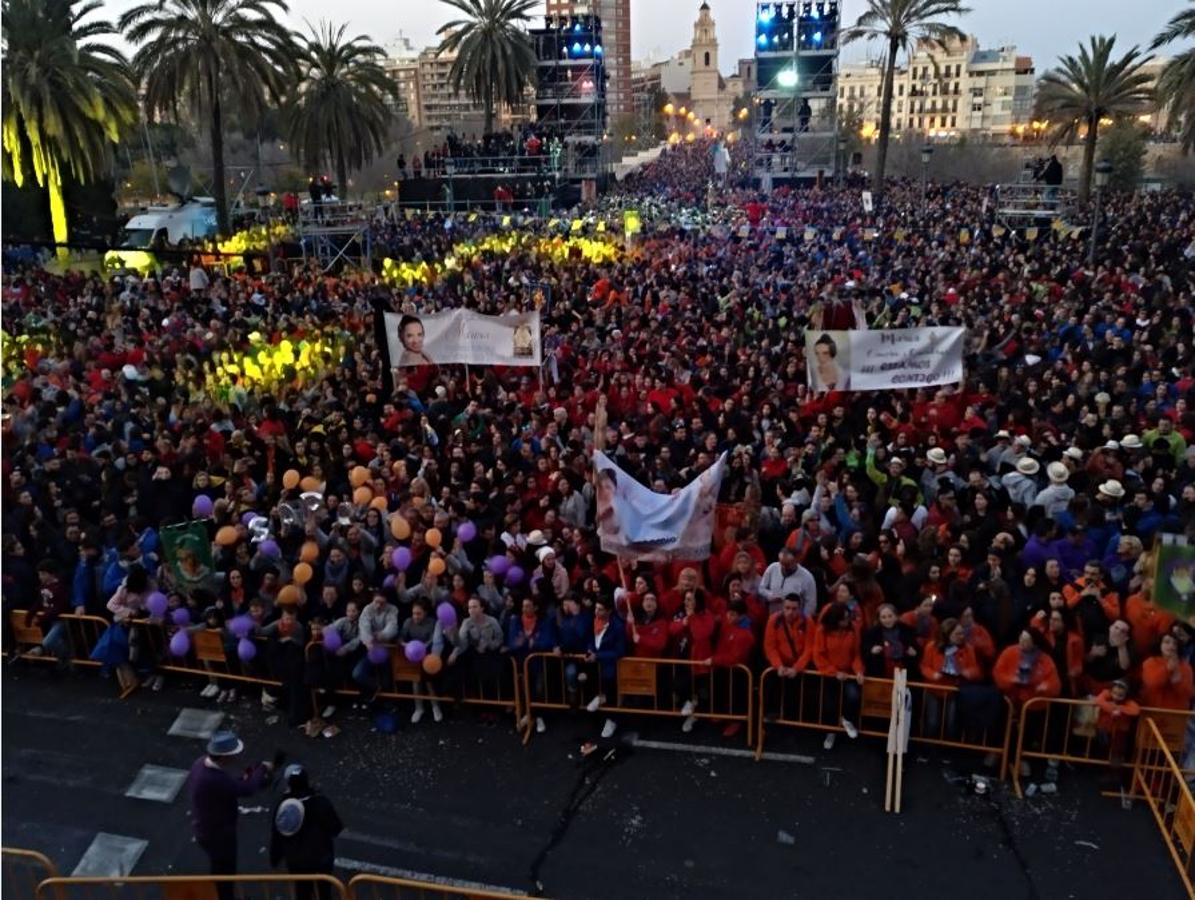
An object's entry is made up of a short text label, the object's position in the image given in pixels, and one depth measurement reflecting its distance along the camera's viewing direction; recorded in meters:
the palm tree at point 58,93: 25.86
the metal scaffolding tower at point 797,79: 61.62
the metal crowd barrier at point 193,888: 5.53
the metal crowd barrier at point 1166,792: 6.35
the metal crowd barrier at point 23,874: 5.91
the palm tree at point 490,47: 43.91
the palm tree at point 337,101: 36.62
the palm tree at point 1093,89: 33.72
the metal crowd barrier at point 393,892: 6.02
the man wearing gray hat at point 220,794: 5.94
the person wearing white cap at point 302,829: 5.60
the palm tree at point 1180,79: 27.00
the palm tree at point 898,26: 38.69
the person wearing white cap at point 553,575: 8.48
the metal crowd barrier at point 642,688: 8.02
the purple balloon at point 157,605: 8.73
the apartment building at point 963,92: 127.44
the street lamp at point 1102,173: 20.73
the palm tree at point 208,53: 28.14
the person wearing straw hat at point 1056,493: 9.56
